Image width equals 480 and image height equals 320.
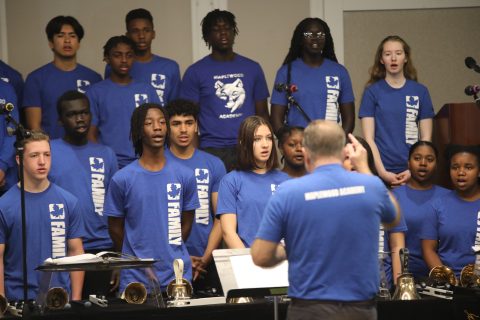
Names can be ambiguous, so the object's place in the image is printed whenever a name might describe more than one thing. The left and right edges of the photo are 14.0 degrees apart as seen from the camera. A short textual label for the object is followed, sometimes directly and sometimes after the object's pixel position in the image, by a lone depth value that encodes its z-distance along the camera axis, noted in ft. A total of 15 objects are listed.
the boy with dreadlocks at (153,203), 40.18
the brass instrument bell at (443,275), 40.37
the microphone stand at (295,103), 45.32
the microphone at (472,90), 40.00
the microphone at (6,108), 35.50
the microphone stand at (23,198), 35.48
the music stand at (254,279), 31.88
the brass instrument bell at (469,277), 39.32
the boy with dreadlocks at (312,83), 48.11
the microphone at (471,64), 38.98
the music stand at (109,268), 35.00
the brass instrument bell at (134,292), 36.72
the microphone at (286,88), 44.97
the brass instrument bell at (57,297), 35.16
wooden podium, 47.60
